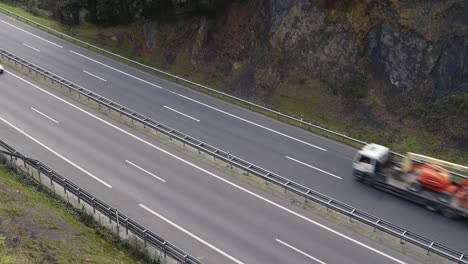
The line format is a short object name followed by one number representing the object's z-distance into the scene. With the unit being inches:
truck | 995.3
